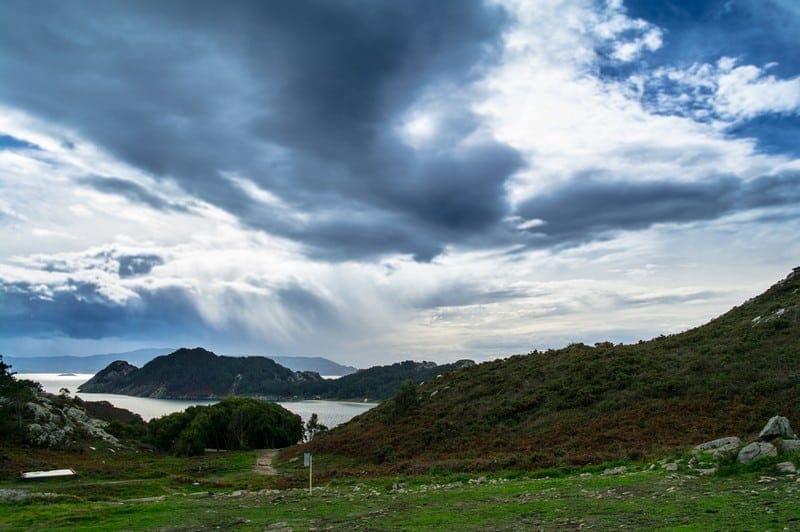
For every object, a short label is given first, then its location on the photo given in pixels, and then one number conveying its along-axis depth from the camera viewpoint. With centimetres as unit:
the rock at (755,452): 1761
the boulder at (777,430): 1914
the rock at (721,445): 1958
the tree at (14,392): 5838
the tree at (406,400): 5591
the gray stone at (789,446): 1745
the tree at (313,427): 9306
